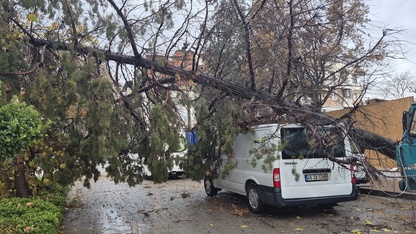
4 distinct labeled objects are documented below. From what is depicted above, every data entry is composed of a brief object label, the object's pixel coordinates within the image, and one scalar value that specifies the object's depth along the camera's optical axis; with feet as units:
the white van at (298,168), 24.67
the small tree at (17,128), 13.35
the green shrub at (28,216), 17.04
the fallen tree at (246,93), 25.32
